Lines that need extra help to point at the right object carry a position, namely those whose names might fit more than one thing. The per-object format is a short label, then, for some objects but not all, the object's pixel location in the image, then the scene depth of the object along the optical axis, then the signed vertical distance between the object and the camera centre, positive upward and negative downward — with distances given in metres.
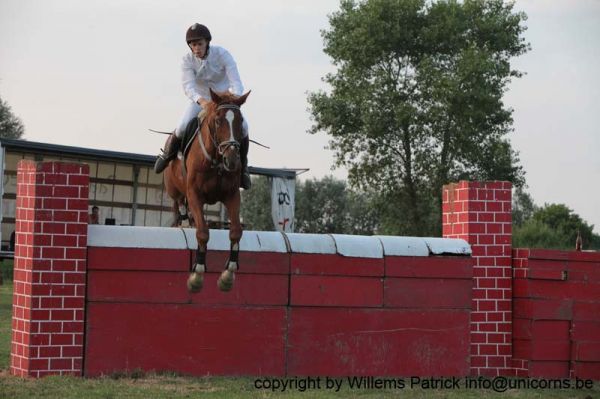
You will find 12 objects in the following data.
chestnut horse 9.81 +0.77
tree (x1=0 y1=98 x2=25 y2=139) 59.16 +7.50
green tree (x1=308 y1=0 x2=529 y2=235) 41.38 +6.84
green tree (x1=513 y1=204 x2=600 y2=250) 42.41 +1.72
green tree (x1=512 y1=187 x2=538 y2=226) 75.31 +4.56
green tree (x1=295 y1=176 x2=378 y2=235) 68.94 +3.41
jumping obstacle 10.25 -0.47
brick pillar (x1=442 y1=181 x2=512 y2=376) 11.73 -0.04
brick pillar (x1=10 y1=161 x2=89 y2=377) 10.09 -0.23
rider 10.53 +1.97
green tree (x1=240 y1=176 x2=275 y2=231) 67.06 +3.48
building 23.52 +1.76
